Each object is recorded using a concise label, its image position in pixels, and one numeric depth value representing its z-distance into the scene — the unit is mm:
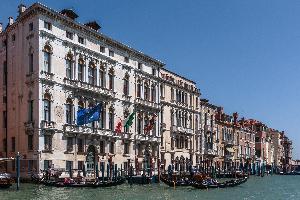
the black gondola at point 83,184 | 30867
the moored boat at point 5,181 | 28609
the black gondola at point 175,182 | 34844
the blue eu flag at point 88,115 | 35375
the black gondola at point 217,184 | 34000
